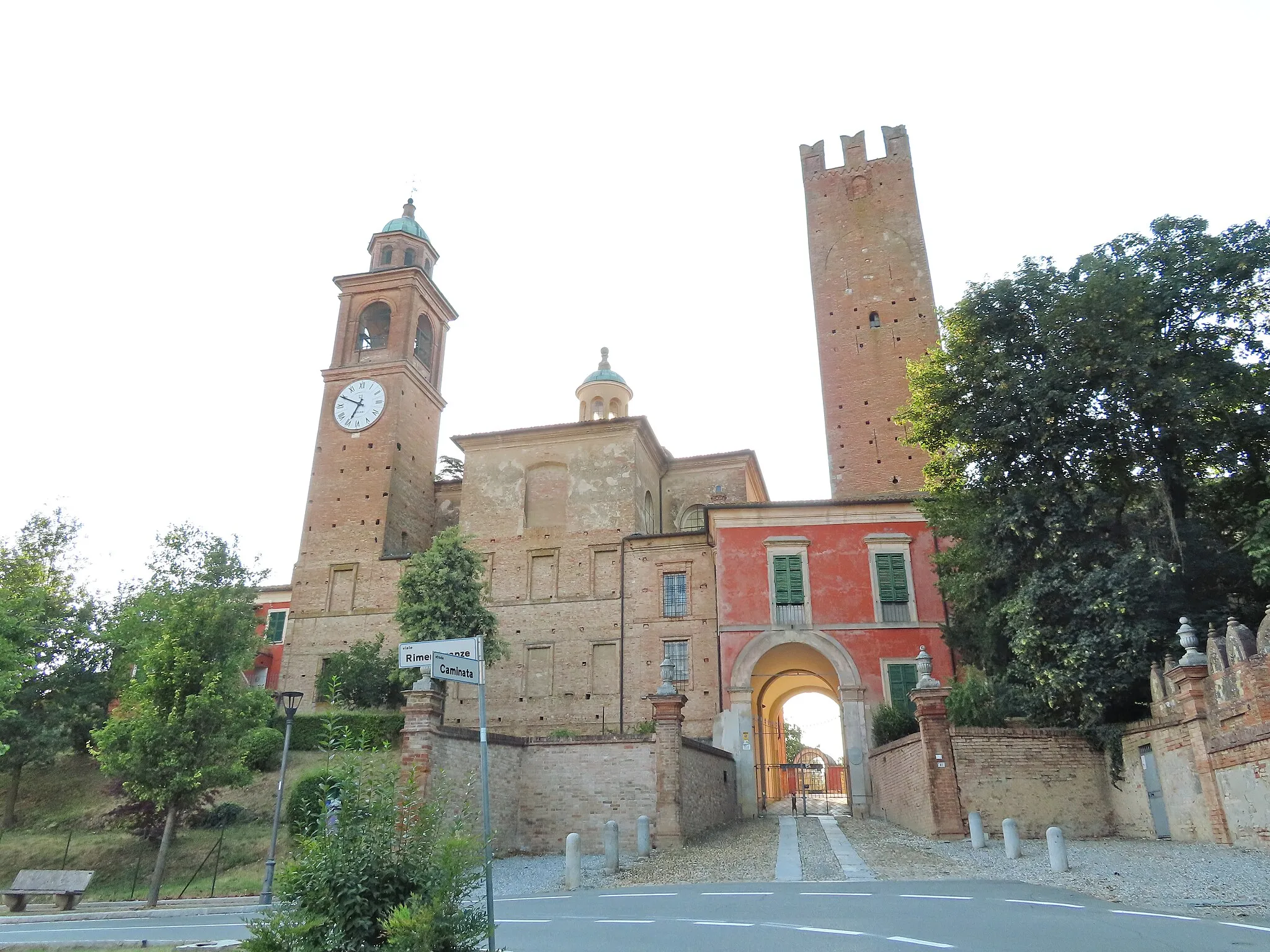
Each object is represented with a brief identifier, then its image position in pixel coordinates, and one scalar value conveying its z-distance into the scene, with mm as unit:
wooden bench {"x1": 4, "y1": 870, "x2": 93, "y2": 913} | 15375
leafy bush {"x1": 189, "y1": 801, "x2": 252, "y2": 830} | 21812
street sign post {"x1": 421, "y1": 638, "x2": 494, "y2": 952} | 7445
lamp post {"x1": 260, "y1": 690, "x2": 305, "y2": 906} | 14125
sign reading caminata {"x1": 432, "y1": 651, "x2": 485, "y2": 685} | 7453
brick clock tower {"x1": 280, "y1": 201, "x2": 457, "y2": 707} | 31984
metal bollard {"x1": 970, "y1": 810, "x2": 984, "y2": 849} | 14469
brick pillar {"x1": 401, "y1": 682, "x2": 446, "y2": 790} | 15398
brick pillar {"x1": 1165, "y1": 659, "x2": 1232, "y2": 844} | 12734
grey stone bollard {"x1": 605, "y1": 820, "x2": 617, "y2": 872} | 14391
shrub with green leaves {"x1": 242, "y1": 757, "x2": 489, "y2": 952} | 5234
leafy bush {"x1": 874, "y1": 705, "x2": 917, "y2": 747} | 22031
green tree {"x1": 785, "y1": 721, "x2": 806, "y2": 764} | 56250
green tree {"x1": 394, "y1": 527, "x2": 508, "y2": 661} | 25547
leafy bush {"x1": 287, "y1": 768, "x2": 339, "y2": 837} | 18406
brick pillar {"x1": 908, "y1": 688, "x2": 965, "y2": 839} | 15836
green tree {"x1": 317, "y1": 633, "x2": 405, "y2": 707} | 26844
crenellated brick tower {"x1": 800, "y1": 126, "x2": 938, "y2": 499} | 31750
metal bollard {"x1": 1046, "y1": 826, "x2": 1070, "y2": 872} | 11500
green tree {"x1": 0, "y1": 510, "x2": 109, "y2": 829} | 24672
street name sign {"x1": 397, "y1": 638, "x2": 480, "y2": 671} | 7555
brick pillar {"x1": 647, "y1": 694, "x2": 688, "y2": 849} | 16984
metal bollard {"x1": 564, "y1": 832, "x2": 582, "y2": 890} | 13164
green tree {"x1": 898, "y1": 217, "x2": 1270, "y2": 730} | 16469
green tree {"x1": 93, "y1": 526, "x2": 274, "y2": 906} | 17031
